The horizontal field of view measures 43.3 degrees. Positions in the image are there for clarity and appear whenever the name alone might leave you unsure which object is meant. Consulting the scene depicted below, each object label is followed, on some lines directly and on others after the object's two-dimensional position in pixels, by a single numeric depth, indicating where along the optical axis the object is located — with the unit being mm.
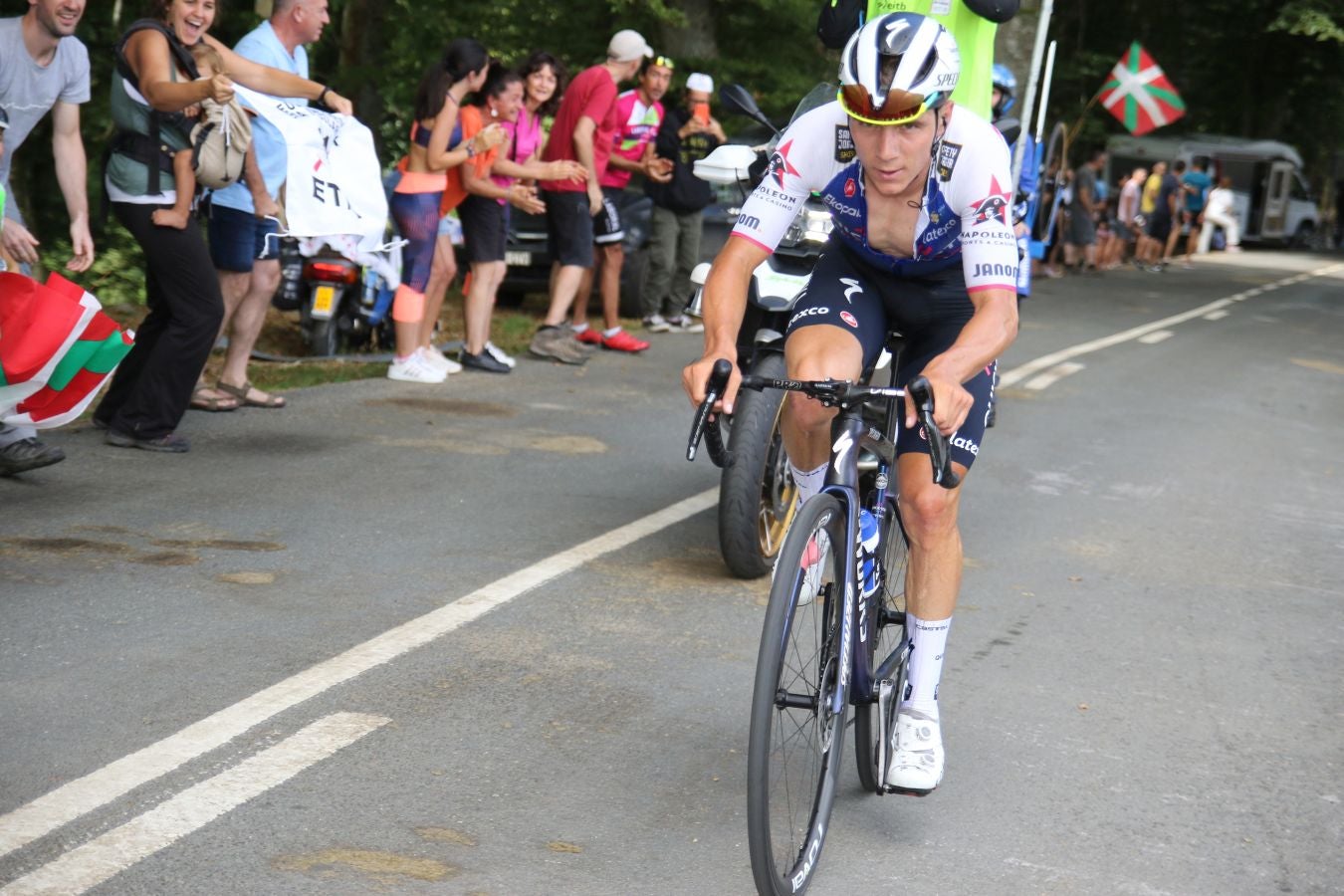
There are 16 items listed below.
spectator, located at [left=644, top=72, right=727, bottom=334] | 13312
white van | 44719
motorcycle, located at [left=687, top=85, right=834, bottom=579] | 6023
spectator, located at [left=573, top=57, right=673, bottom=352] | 12500
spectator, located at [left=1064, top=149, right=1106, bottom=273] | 27109
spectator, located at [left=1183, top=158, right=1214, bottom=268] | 35719
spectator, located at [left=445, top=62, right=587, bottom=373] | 10602
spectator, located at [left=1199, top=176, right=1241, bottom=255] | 39438
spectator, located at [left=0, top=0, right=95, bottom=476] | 6879
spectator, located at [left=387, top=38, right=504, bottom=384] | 10055
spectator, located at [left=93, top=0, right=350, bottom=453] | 7570
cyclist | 3773
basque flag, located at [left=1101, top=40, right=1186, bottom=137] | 26266
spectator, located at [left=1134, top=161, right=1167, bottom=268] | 31672
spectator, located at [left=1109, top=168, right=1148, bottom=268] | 32094
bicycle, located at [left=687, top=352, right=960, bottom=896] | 3352
